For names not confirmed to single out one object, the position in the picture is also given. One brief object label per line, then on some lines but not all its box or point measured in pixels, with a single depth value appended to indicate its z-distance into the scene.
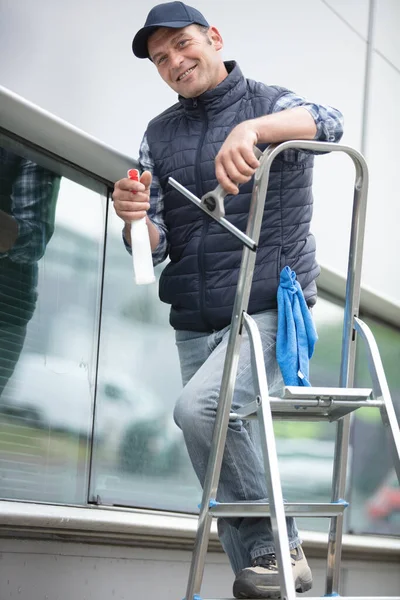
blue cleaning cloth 5.13
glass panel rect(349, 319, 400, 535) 10.48
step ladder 4.79
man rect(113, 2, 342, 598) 5.14
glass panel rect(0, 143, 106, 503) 6.28
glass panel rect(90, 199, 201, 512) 7.06
